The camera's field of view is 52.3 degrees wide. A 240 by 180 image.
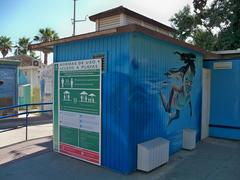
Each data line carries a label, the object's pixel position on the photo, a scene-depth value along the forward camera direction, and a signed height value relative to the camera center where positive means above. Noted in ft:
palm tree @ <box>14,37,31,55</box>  127.65 +19.15
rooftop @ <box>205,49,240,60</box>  24.43 +3.09
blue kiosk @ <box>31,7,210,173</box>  14.85 -0.14
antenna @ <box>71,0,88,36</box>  69.07 +18.18
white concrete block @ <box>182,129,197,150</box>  20.13 -4.51
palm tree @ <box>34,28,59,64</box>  112.98 +22.55
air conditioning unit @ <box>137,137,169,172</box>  14.94 -4.44
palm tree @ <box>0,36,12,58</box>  117.80 +18.07
